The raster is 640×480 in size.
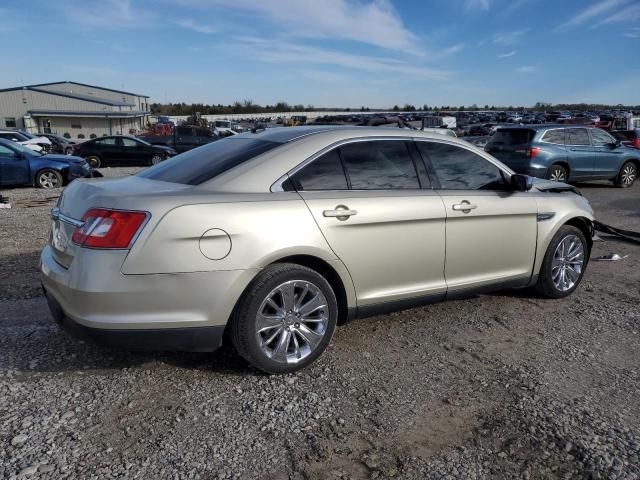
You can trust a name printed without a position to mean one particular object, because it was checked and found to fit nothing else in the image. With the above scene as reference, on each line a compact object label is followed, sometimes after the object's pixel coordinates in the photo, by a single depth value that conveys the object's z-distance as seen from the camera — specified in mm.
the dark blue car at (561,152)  12492
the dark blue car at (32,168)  13250
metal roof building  57656
